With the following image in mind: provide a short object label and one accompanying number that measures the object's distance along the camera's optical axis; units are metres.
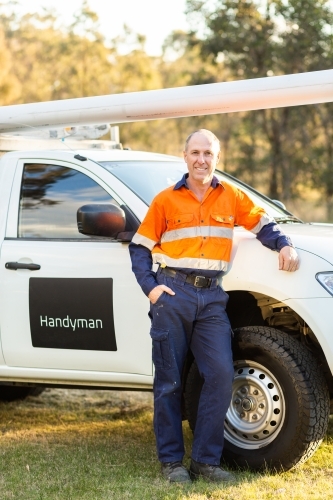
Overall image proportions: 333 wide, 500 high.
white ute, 4.72
